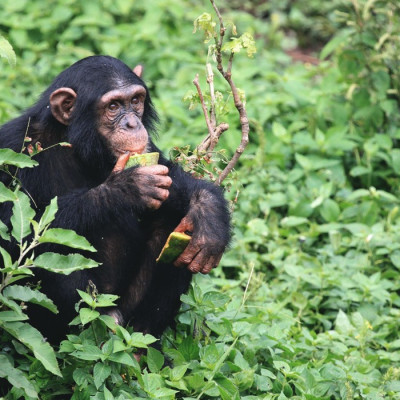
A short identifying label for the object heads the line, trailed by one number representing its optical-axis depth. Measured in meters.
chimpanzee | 9.44
